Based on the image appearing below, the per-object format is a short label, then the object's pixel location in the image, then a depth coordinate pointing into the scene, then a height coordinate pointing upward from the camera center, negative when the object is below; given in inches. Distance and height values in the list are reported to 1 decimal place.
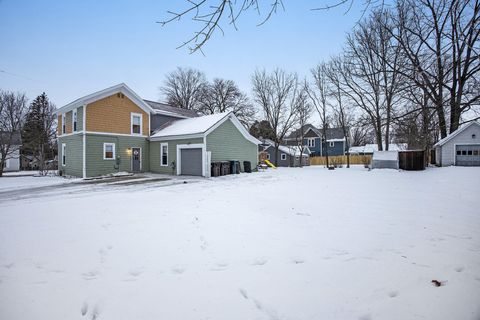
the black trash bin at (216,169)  636.1 -19.1
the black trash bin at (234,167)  707.3 -15.4
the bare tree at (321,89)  1159.2 +385.2
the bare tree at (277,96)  1318.9 +392.8
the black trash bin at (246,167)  788.6 -17.6
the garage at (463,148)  821.2 +45.1
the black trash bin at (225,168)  662.5 -17.5
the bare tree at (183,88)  1539.2 +519.7
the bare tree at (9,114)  766.8 +192.8
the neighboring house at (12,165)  1301.2 -1.9
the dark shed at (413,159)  711.1 +3.1
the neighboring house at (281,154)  1535.4 +52.3
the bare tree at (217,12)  91.0 +63.3
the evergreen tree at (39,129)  1098.7 +188.3
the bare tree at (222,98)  1470.2 +422.3
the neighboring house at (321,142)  1831.9 +161.1
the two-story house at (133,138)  623.5 +74.1
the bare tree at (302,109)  1306.6 +308.4
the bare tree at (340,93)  933.2 +314.1
